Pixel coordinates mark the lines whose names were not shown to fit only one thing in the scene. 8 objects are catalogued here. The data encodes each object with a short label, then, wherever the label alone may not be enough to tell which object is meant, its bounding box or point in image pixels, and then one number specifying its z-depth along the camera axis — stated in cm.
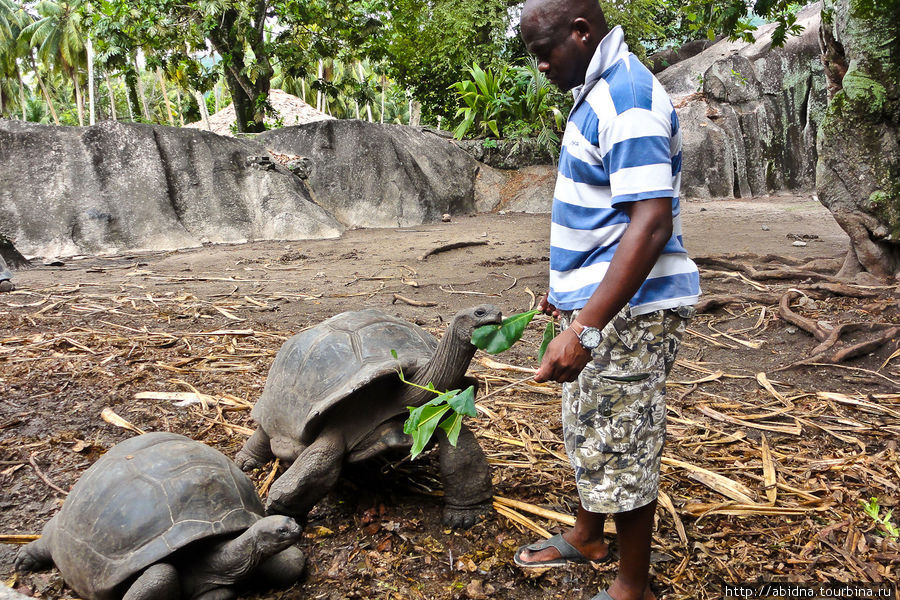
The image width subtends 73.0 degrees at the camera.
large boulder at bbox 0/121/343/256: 1046
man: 159
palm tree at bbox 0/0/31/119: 3469
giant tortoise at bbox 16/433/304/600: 204
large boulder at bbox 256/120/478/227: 1361
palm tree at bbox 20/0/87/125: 3234
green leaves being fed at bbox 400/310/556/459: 195
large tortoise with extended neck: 247
